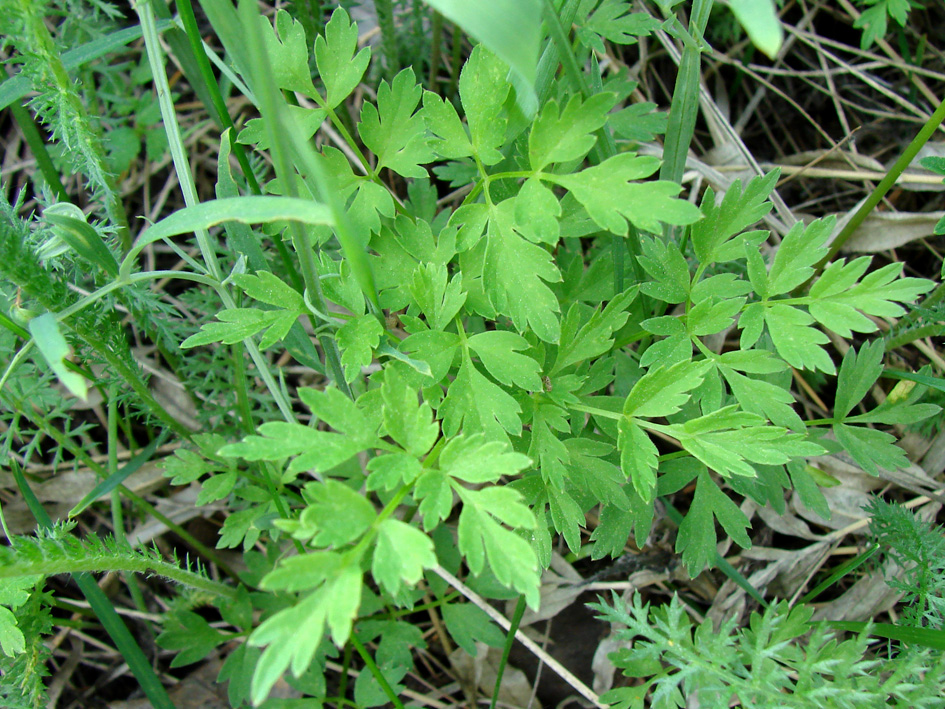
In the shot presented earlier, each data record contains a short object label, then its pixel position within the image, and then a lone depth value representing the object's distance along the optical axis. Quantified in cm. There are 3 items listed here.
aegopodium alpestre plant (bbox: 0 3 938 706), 18
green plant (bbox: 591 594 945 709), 21
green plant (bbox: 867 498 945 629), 24
